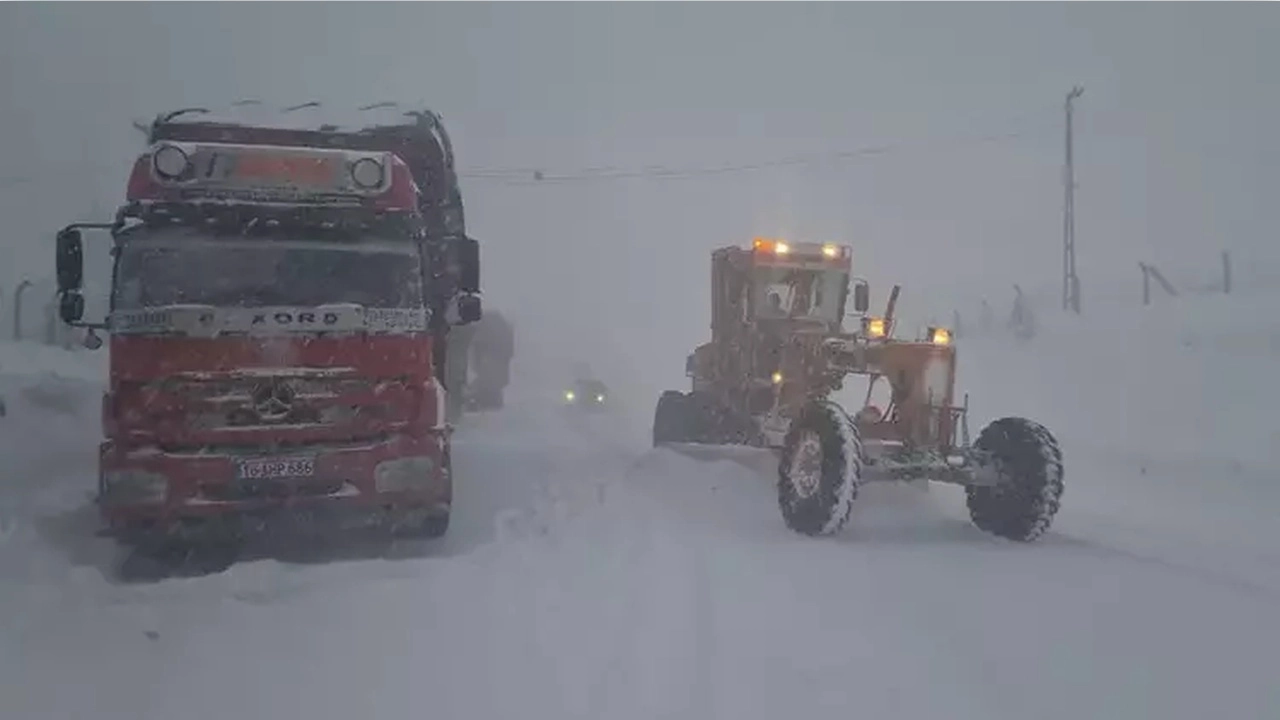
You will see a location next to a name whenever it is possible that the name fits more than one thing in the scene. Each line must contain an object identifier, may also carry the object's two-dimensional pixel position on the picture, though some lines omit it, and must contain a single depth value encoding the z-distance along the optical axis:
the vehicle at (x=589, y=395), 38.72
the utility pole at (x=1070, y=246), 25.81
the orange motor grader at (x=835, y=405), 7.95
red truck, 6.73
